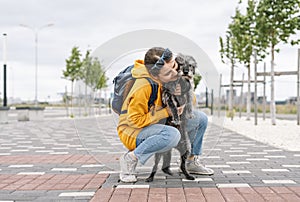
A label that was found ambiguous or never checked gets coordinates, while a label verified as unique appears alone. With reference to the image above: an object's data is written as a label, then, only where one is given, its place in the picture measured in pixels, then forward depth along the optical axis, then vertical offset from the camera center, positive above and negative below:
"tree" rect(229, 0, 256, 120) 19.23 +3.27
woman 4.46 -0.18
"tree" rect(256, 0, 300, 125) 16.23 +3.10
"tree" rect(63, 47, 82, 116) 30.36 +2.76
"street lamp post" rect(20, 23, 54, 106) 30.09 +3.48
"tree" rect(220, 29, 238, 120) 23.02 +2.70
